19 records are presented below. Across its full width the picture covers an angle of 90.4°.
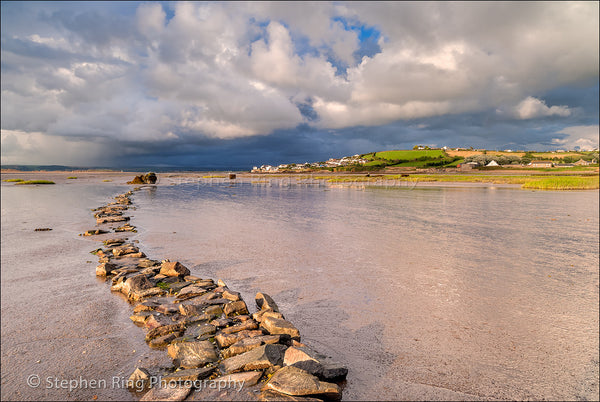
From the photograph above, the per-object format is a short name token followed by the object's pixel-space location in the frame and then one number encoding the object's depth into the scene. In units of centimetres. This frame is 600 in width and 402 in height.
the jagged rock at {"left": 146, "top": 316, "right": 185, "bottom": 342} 561
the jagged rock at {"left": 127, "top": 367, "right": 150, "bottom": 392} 429
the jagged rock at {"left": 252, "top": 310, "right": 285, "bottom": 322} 603
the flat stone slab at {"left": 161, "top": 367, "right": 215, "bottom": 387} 429
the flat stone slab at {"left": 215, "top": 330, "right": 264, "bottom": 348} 532
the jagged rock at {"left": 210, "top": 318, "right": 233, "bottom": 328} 599
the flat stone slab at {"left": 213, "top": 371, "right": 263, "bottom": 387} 431
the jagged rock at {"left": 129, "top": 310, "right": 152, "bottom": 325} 625
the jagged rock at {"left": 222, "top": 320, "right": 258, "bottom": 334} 571
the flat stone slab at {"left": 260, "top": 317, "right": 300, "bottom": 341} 559
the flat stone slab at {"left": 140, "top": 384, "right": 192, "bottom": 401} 399
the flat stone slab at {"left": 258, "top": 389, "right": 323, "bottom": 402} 389
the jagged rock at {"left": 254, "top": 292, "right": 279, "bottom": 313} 652
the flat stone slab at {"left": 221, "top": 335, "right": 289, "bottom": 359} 504
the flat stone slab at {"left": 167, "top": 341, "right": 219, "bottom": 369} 473
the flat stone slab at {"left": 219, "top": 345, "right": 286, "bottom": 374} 458
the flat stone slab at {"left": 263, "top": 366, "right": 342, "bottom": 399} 402
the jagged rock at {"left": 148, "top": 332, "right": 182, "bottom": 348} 538
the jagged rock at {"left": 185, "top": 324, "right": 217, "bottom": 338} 569
